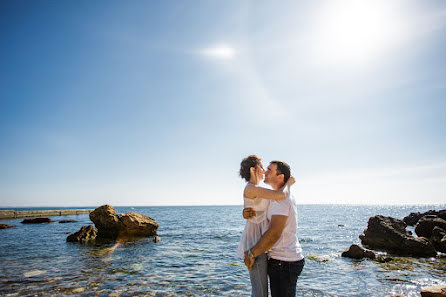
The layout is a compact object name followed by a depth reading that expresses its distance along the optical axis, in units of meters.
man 3.66
